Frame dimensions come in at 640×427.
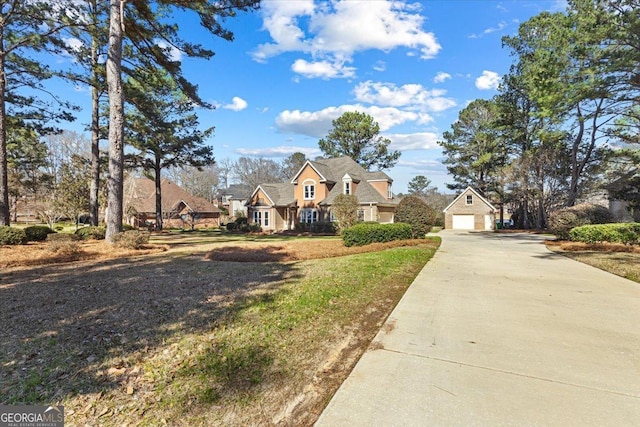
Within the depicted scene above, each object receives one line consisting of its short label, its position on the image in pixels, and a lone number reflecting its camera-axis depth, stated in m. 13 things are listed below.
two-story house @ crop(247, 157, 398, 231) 27.28
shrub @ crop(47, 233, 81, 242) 12.93
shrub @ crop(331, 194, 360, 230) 19.36
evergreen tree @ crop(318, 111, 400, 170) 40.25
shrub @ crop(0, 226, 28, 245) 12.10
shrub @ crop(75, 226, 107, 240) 14.31
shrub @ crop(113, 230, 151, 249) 11.77
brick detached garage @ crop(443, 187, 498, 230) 34.22
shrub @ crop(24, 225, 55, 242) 13.29
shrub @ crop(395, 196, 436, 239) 16.88
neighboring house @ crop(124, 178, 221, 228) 36.22
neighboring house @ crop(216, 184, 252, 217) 48.25
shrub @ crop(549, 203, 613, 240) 17.27
